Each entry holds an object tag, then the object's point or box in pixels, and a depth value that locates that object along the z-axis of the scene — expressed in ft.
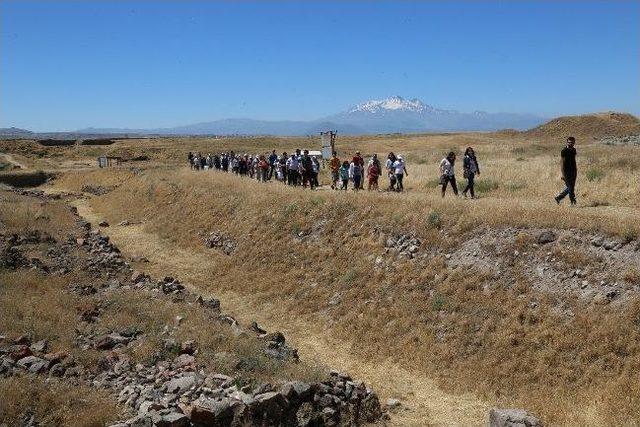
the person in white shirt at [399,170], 85.97
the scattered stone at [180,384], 31.85
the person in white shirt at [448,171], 73.36
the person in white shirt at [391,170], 88.07
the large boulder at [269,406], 31.01
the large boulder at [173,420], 27.99
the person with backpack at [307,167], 96.02
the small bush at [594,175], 80.84
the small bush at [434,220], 58.95
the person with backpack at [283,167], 108.99
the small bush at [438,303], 49.08
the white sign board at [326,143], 117.60
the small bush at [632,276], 41.75
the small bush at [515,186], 80.48
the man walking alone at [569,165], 57.67
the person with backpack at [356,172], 89.35
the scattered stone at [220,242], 80.11
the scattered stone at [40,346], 36.55
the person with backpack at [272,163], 116.67
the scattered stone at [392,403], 38.19
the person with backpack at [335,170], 96.09
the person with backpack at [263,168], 114.01
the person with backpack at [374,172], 88.69
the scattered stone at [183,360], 35.91
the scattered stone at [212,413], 29.25
